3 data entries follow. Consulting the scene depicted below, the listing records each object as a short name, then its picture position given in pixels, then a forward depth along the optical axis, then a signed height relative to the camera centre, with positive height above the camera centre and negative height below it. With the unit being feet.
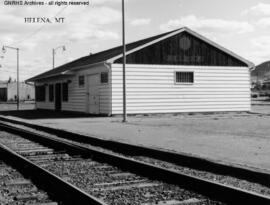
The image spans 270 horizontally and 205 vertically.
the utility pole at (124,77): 68.08 +2.99
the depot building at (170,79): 85.61 +3.64
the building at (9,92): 383.86 +4.71
